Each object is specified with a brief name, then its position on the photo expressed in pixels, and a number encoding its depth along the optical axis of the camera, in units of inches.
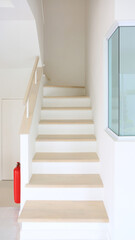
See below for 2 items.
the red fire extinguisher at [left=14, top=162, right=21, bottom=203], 95.4
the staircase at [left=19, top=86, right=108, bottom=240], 72.0
